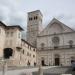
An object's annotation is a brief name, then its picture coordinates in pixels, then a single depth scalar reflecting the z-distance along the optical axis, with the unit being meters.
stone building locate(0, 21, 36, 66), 18.47
